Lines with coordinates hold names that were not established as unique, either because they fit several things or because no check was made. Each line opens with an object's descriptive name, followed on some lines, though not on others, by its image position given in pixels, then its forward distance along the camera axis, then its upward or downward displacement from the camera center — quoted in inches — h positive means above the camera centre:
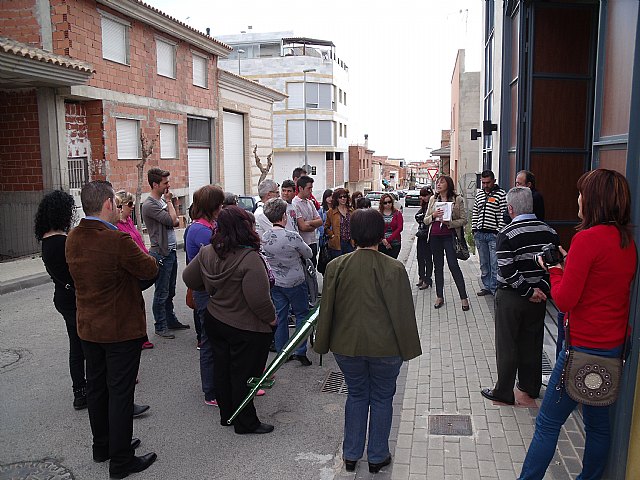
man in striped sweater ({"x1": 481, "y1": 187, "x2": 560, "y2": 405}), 176.7 -43.0
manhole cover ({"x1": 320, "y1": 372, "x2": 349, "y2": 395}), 220.1 -84.9
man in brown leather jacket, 151.5 -38.3
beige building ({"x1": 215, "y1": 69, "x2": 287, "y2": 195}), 1003.3 +75.4
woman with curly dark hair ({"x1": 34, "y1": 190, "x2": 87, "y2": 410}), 181.0 -23.9
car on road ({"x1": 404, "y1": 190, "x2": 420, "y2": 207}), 1838.1 -100.7
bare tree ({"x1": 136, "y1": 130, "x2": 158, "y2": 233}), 701.3 +4.5
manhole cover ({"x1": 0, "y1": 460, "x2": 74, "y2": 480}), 157.9 -84.2
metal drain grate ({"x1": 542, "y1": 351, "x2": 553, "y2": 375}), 222.5 -79.0
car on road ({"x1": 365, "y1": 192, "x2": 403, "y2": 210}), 1707.8 -81.8
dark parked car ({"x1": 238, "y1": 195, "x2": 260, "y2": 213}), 794.5 -45.4
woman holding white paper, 320.2 -34.1
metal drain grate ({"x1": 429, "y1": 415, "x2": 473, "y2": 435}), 177.2 -81.4
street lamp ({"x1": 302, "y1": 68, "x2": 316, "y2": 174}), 1831.9 +259.5
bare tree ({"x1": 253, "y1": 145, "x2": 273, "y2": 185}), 1092.5 +5.7
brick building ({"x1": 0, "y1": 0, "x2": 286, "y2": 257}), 579.5 +83.5
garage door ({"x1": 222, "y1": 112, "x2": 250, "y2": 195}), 1031.9 +32.4
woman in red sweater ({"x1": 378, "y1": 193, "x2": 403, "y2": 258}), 340.2 -31.9
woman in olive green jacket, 149.3 -41.8
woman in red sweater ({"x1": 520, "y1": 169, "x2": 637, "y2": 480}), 124.8 -26.0
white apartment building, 2003.0 +282.4
